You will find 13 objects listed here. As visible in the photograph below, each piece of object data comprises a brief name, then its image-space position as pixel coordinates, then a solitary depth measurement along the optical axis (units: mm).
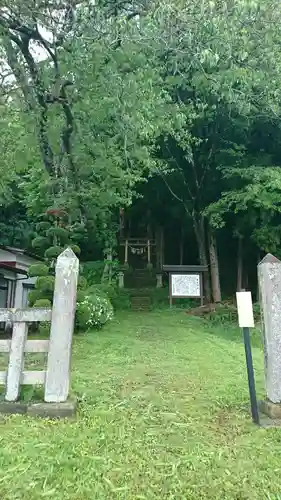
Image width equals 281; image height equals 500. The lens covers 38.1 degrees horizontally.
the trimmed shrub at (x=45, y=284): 8945
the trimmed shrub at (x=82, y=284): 9628
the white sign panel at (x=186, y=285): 11914
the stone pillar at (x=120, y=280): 15298
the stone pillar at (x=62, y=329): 3643
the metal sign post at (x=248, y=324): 3564
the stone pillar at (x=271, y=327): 3650
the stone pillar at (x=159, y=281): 15291
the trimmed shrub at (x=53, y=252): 9766
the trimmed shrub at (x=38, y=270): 9375
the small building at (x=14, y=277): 11898
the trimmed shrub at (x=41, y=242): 10344
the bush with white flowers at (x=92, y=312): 8688
